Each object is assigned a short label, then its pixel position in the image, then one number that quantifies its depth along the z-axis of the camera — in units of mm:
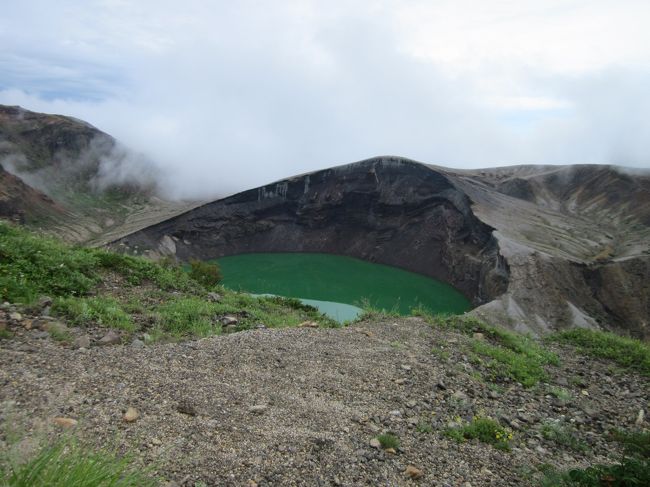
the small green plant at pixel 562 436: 5734
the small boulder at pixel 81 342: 6096
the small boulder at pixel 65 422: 3984
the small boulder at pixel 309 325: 9209
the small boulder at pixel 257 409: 4984
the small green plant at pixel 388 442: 4777
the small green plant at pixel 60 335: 6160
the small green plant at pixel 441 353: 7729
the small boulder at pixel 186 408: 4670
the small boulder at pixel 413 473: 4387
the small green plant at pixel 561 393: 7199
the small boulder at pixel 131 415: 4273
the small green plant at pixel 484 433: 5293
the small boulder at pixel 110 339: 6562
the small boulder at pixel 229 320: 9273
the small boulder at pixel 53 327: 6344
